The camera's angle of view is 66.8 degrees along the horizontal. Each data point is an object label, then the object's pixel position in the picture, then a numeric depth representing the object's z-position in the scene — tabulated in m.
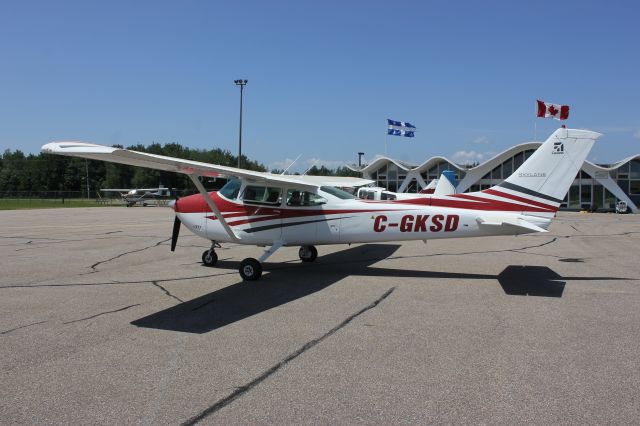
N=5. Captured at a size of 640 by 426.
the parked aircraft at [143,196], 52.03
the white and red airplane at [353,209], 9.06
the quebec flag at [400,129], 48.06
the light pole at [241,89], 42.91
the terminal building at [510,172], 48.69
